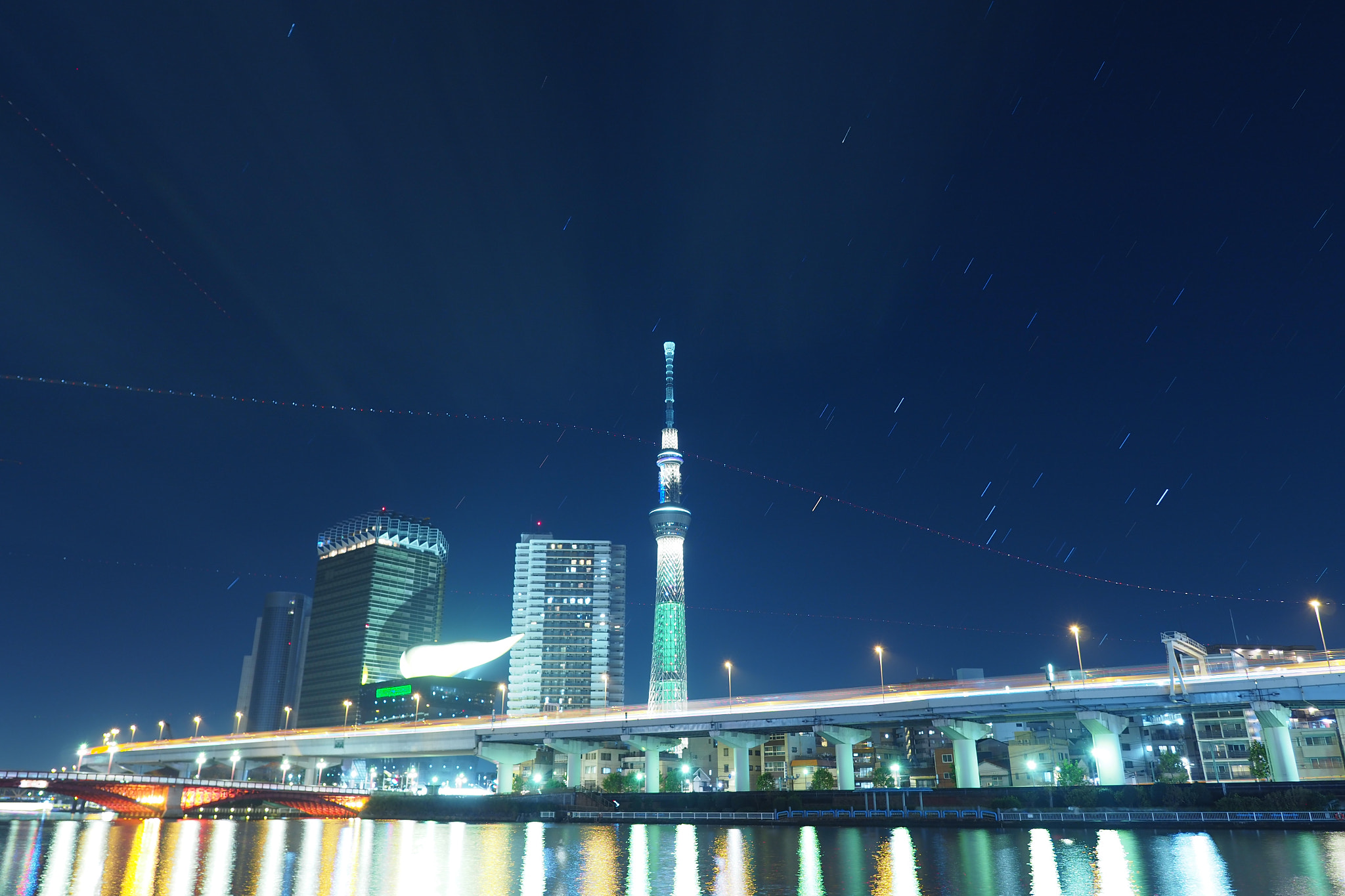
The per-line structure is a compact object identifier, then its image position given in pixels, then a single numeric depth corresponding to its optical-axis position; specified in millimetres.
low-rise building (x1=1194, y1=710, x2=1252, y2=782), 98250
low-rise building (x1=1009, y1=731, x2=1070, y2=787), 104750
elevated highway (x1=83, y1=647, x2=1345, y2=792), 63219
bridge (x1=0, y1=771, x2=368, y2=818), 96125
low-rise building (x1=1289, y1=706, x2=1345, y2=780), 92000
